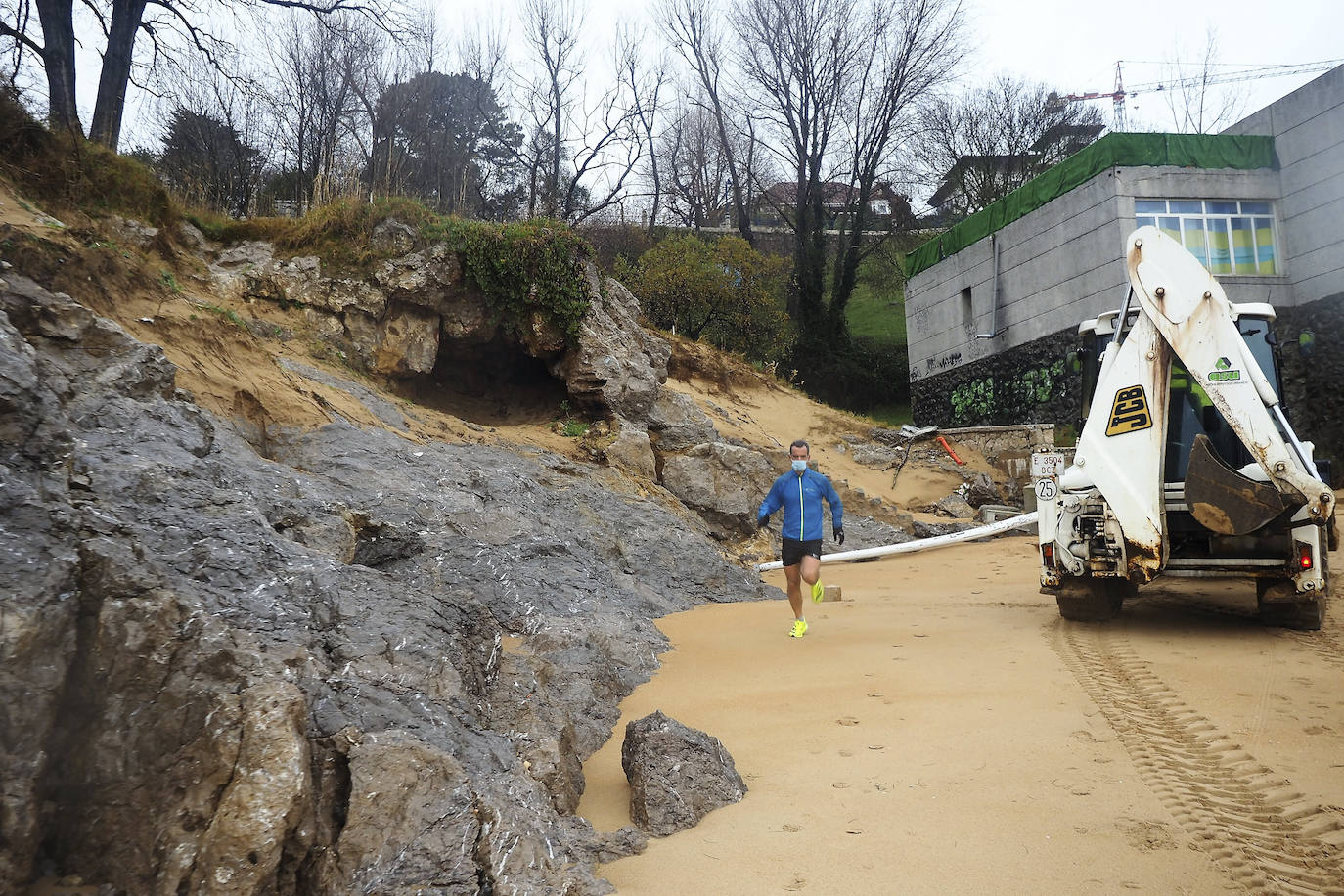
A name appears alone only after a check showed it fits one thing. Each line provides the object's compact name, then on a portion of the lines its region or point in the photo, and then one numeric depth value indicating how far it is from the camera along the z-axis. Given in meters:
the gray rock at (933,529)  15.62
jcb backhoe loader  6.63
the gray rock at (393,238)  12.30
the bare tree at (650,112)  28.34
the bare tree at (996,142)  34.69
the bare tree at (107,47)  11.98
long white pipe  13.23
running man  7.79
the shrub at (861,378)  30.38
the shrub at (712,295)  23.25
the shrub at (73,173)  8.84
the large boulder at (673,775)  3.66
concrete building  18.72
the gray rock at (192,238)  11.38
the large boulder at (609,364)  12.92
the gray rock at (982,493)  18.59
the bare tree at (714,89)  29.94
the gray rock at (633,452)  12.37
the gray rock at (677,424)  13.80
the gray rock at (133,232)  9.75
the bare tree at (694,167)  33.53
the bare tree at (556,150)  25.06
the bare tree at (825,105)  28.84
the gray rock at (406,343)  11.91
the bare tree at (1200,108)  33.09
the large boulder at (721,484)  13.38
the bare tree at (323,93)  21.36
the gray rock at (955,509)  17.55
